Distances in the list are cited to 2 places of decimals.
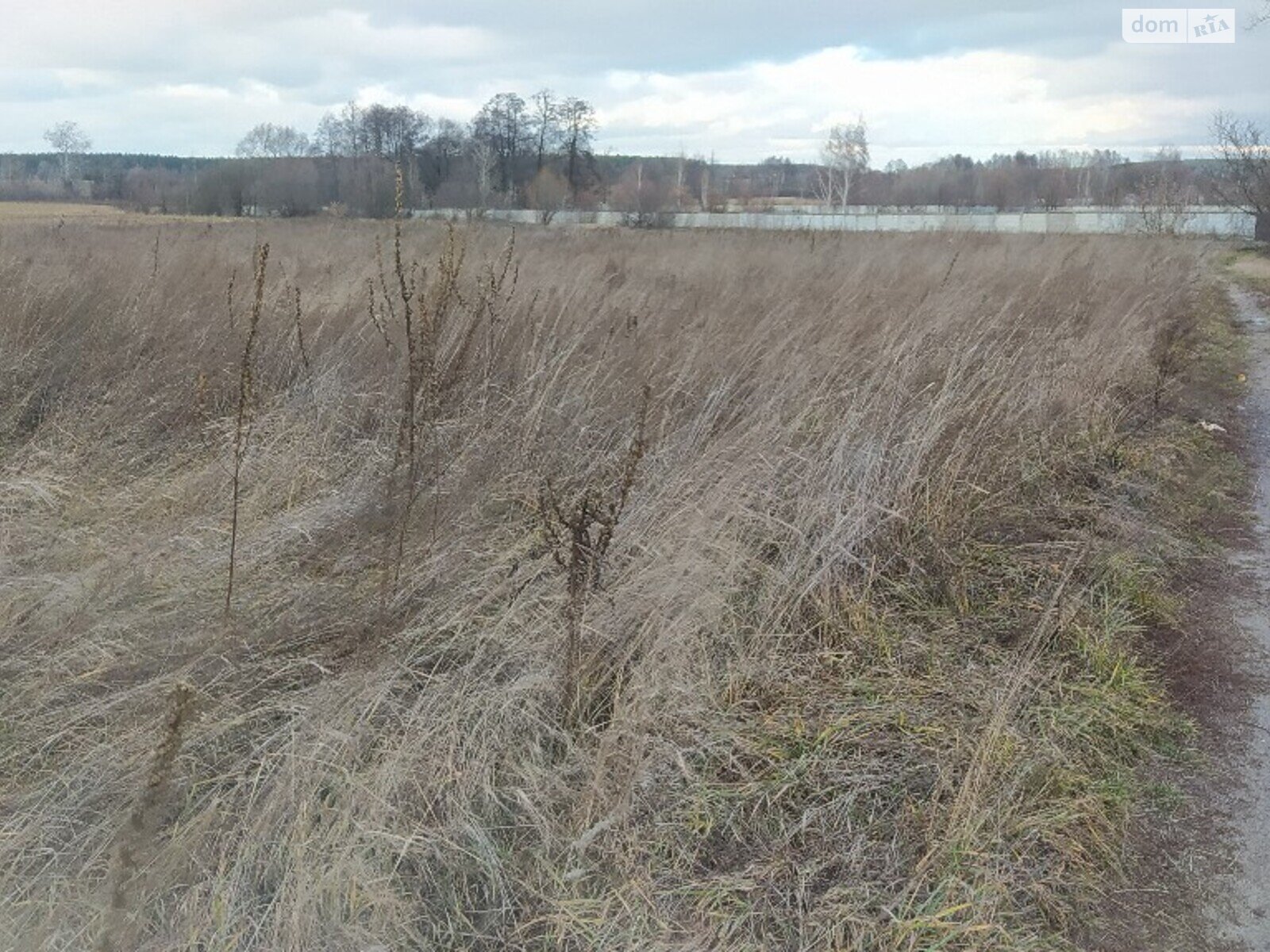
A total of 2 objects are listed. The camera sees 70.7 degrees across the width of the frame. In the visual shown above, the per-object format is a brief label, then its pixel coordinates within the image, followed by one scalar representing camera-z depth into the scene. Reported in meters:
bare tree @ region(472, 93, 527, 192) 70.56
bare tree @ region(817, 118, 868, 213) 70.62
